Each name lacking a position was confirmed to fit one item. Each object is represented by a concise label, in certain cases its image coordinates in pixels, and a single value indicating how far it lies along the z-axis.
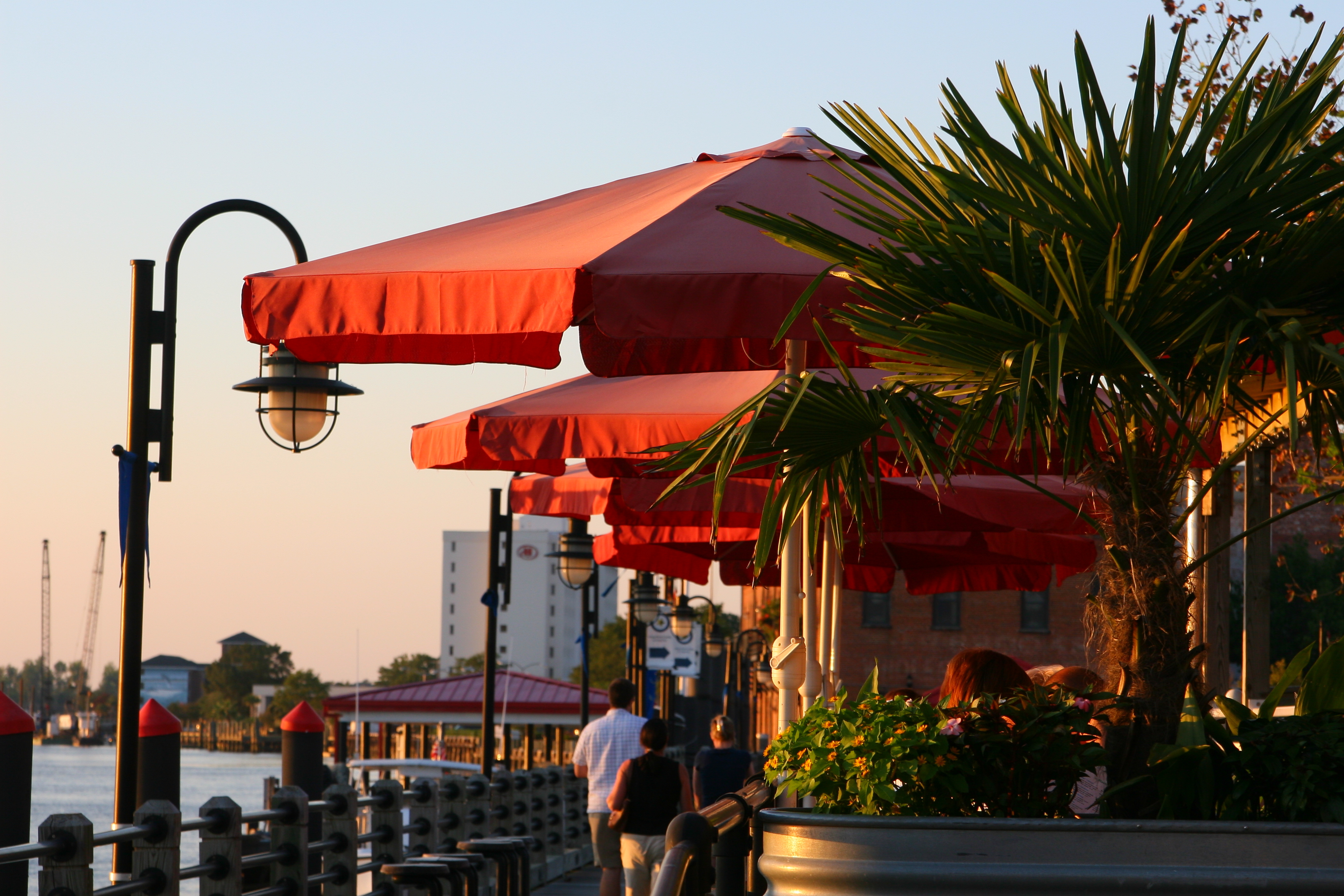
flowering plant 7.43
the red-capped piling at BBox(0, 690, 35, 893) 11.63
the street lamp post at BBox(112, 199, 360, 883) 14.05
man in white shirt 20.70
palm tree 7.39
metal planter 6.73
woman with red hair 10.55
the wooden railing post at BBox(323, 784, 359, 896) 16.64
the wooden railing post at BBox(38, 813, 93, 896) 10.33
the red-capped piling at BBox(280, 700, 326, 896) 26.59
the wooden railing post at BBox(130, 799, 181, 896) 11.48
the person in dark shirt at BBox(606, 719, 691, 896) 18.58
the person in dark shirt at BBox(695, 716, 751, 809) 23.53
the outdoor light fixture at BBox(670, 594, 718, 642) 58.00
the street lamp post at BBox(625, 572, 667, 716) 52.72
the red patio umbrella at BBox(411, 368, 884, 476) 13.37
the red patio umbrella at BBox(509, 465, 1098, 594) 15.38
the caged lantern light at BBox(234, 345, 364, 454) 16.45
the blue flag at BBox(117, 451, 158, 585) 14.59
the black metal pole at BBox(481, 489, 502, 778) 30.98
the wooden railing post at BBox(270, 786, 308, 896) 14.67
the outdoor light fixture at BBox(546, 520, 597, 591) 36.19
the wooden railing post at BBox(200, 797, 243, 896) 12.91
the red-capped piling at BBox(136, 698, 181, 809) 16.64
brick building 116.50
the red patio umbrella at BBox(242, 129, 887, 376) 8.61
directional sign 60.97
